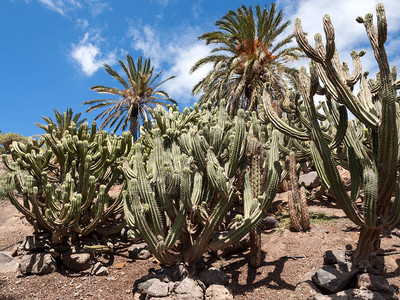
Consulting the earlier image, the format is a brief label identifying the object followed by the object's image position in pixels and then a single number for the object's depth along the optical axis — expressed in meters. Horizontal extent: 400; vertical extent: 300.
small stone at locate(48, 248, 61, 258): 5.64
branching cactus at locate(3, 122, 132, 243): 5.46
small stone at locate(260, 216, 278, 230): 6.34
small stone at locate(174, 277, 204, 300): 4.16
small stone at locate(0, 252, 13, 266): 5.87
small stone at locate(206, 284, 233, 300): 4.15
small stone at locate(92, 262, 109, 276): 5.40
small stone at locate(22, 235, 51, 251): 5.68
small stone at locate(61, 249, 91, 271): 5.51
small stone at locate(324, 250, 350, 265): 4.45
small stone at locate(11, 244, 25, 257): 6.21
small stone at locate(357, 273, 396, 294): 3.81
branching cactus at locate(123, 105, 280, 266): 4.44
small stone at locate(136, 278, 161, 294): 4.50
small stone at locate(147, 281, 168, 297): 4.28
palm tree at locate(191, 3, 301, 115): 13.80
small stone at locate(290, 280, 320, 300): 4.10
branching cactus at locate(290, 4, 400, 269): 3.48
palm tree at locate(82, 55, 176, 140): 17.02
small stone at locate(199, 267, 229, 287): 4.58
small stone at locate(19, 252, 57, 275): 5.38
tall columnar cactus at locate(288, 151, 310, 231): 5.80
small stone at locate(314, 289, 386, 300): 3.64
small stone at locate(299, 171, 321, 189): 8.09
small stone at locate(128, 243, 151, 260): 5.93
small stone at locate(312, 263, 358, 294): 3.98
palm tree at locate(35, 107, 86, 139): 14.63
